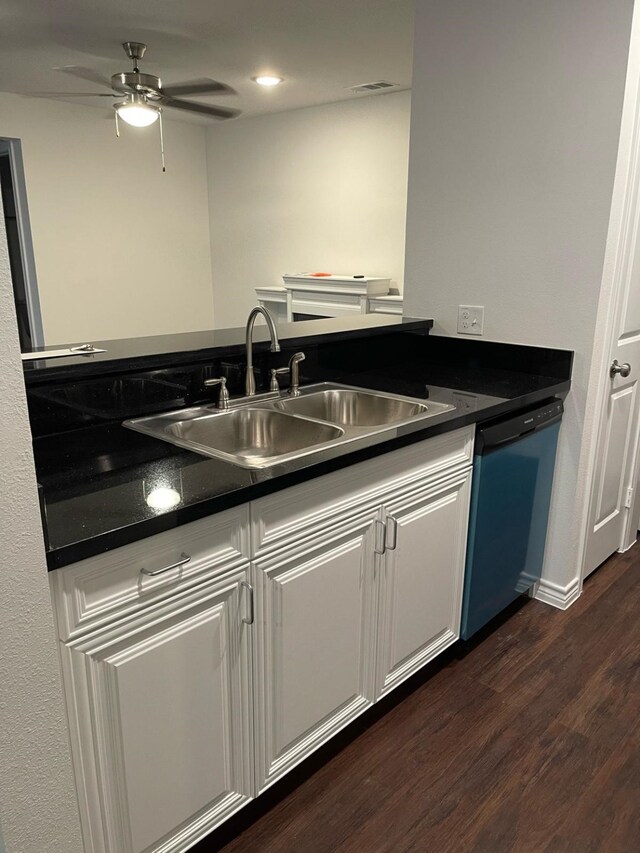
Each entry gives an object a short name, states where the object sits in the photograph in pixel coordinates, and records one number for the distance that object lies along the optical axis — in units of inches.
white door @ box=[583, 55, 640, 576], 82.8
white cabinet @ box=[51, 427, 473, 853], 45.3
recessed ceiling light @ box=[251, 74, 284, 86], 167.0
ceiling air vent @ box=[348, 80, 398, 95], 174.6
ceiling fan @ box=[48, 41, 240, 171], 128.6
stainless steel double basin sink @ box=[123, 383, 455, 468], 67.3
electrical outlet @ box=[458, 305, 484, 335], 97.0
